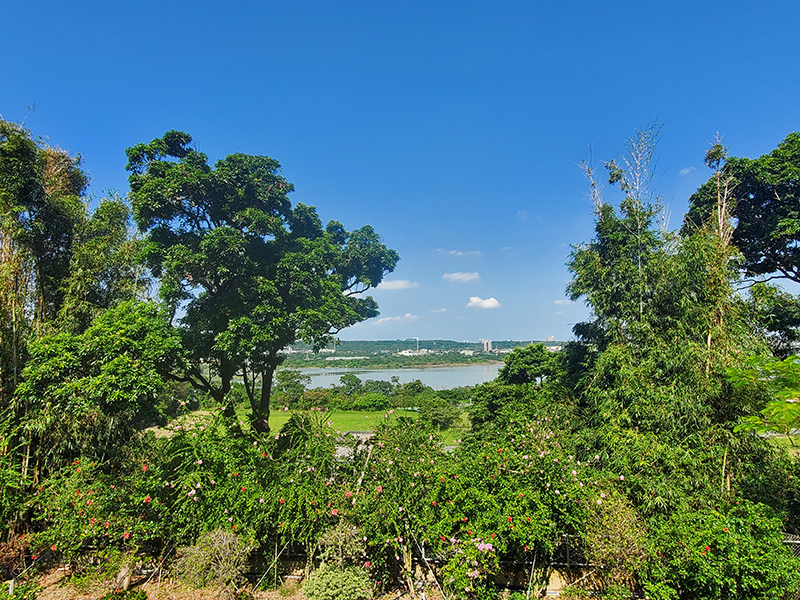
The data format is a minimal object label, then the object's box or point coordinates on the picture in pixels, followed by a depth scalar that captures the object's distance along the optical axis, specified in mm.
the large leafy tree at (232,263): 7664
